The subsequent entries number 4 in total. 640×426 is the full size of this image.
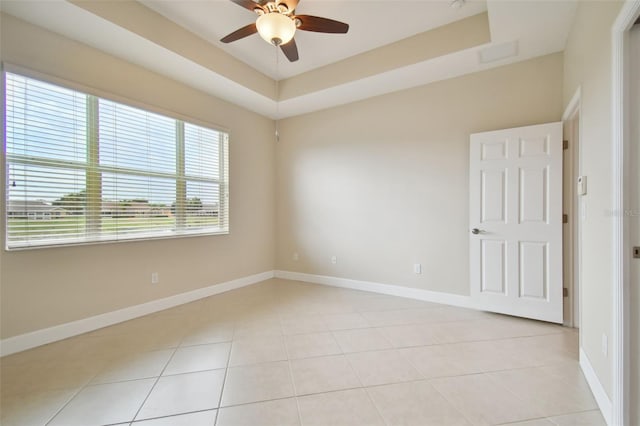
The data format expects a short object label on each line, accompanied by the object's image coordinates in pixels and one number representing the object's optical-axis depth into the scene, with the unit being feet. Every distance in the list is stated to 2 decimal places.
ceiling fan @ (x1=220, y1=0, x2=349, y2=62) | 6.95
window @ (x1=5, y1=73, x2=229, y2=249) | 7.73
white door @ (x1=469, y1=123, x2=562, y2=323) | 9.39
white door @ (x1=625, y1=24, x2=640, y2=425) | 4.57
